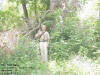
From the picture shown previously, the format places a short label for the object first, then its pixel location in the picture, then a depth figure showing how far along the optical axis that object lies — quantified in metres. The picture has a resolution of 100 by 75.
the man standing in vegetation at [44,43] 8.70
